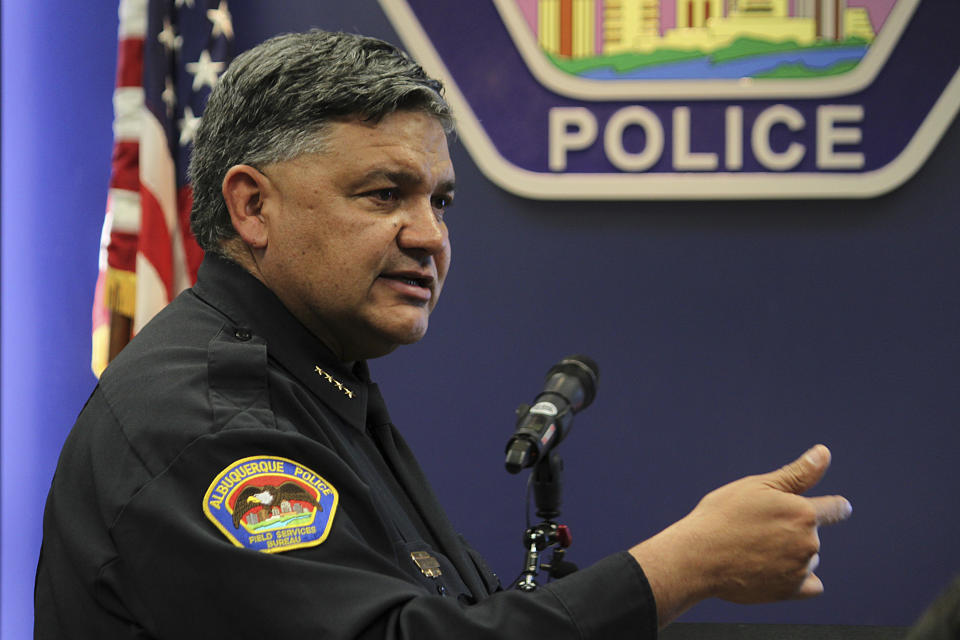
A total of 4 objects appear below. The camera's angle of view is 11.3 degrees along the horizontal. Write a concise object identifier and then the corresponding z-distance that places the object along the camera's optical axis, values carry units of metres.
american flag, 5.07
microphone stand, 3.86
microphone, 3.83
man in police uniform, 3.71
